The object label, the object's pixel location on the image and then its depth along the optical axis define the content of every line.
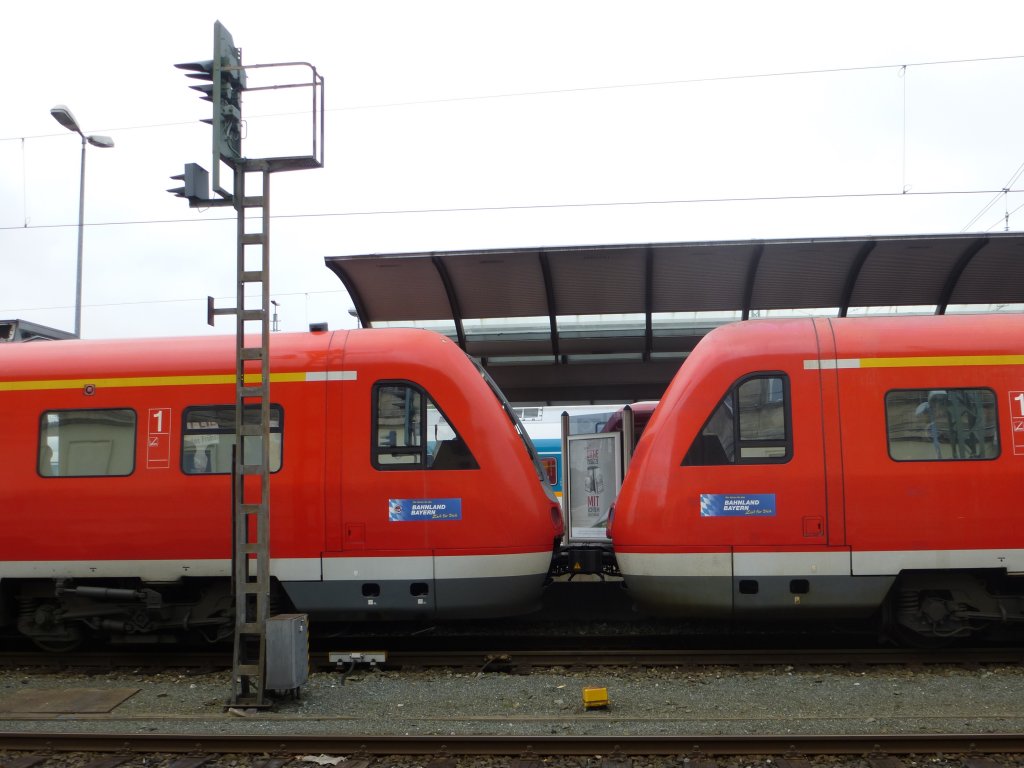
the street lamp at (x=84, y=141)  14.67
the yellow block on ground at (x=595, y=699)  6.39
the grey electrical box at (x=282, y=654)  6.54
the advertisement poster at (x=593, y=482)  9.71
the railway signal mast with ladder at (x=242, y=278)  6.45
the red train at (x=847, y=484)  7.40
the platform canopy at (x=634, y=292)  10.09
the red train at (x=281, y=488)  7.81
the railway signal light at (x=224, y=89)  6.36
